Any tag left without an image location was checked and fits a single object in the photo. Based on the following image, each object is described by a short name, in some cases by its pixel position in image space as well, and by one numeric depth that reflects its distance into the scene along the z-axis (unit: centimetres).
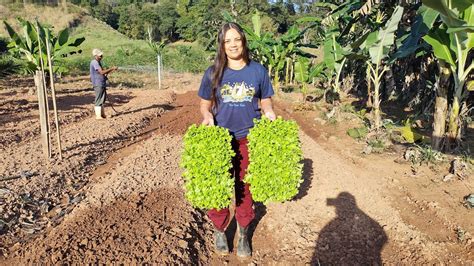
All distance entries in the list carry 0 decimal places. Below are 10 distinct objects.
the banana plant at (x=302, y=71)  1114
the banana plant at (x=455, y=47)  428
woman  278
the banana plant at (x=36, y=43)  997
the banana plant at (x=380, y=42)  606
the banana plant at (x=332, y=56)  920
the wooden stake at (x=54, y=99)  491
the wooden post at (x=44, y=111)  501
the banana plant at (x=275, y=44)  1121
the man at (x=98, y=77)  784
